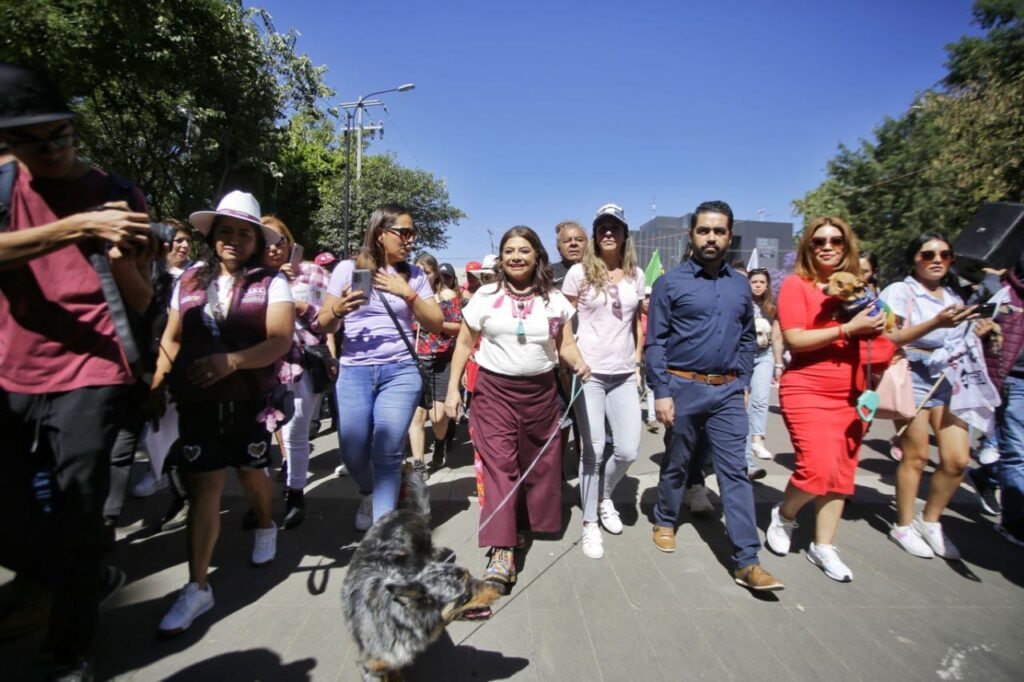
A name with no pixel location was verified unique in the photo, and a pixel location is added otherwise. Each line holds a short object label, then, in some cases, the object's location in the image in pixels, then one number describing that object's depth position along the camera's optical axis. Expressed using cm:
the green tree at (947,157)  994
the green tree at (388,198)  3009
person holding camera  193
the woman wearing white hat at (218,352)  259
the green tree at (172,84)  1088
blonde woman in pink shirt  361
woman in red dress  315
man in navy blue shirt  324
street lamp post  1964
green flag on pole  887
